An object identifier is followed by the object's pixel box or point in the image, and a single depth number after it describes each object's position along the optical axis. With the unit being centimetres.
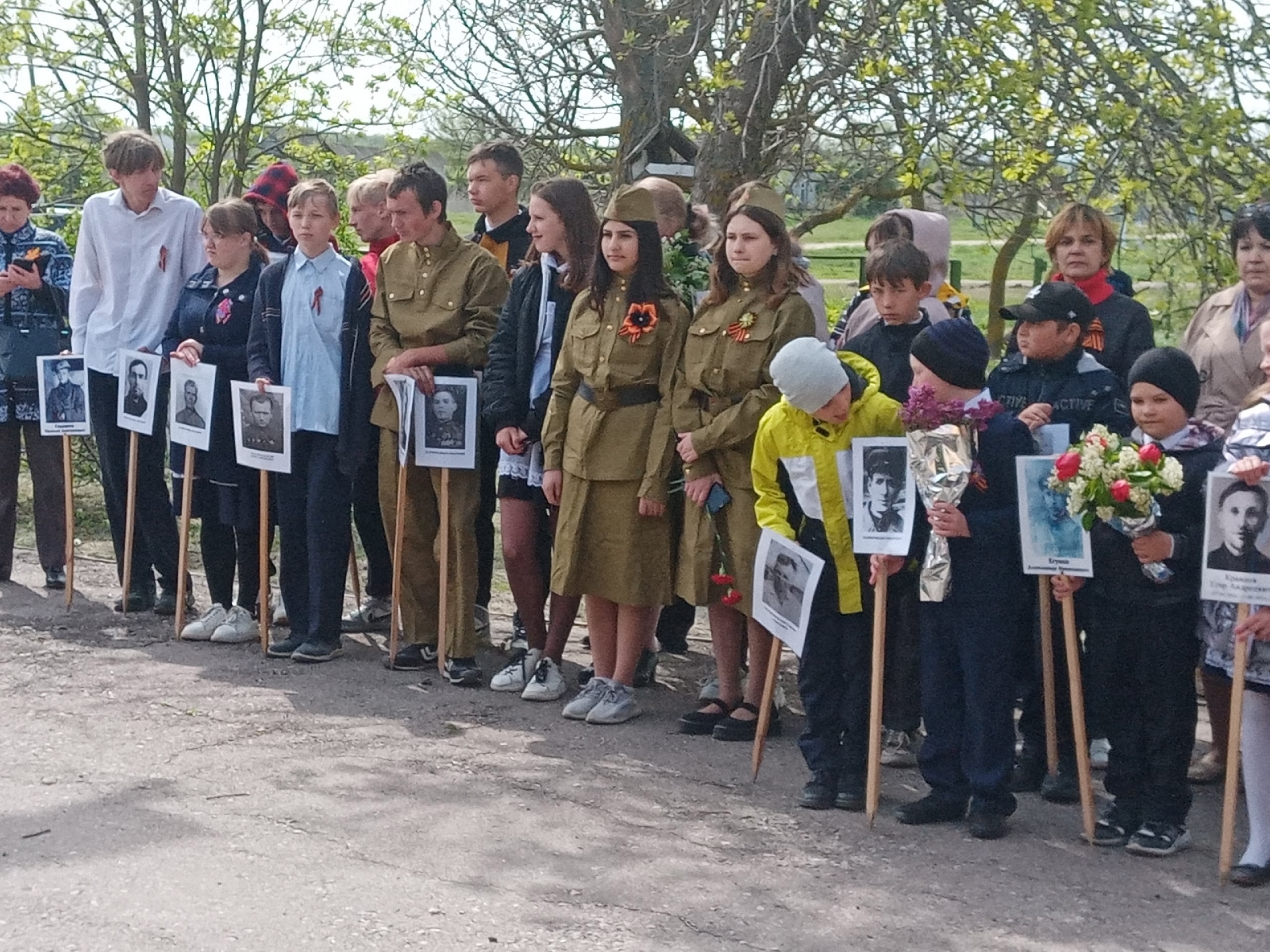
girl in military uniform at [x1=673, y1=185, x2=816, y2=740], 630
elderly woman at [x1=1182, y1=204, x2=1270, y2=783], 600
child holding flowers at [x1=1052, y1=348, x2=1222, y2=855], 530
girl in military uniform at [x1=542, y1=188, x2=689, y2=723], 664
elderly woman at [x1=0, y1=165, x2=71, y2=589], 913
